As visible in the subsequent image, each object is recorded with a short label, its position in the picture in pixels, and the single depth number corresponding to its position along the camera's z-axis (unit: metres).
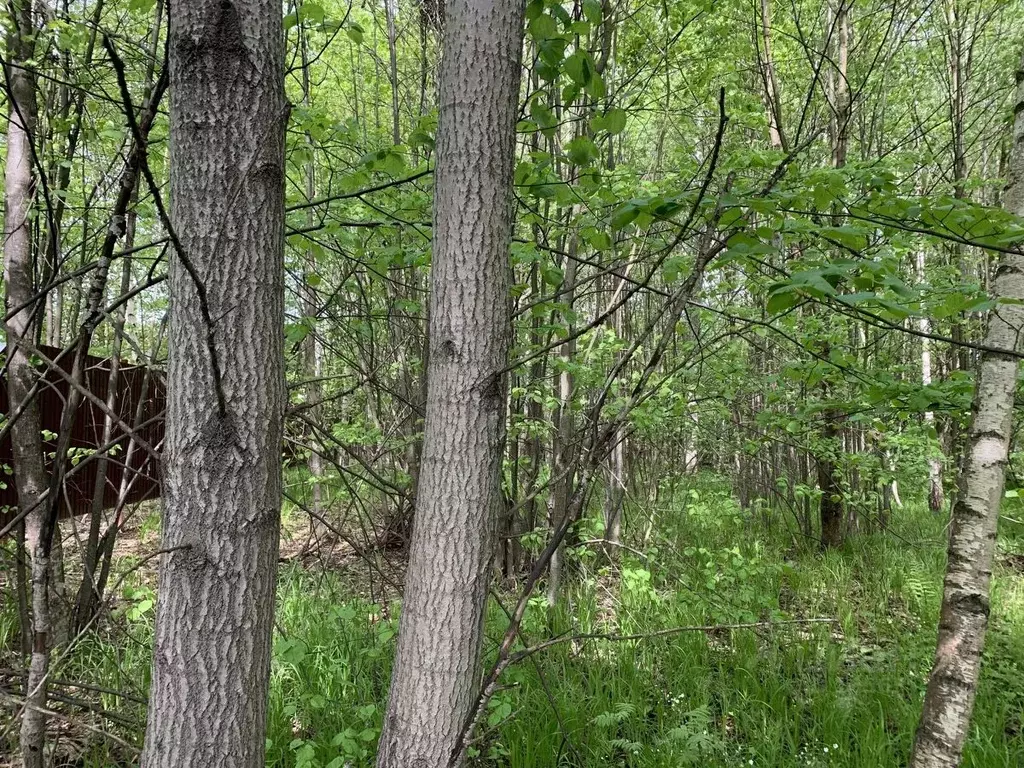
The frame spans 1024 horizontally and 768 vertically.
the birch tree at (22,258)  2.46
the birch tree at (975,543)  2.10
